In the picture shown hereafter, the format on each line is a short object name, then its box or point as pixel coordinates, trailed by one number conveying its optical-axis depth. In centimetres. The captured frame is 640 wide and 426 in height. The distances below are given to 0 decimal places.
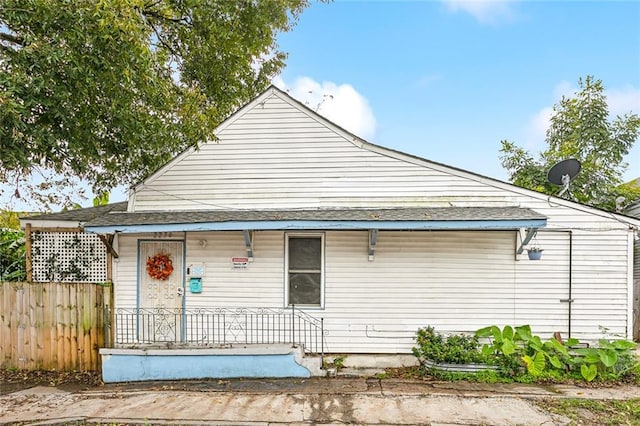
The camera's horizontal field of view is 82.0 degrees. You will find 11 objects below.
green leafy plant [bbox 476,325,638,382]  599
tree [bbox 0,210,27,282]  775
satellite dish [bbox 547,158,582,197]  711
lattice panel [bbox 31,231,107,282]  713
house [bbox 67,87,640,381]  662
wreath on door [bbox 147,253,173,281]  713
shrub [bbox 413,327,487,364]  622
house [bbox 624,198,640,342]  902
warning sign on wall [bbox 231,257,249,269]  707
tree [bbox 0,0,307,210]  541
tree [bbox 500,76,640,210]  1321
